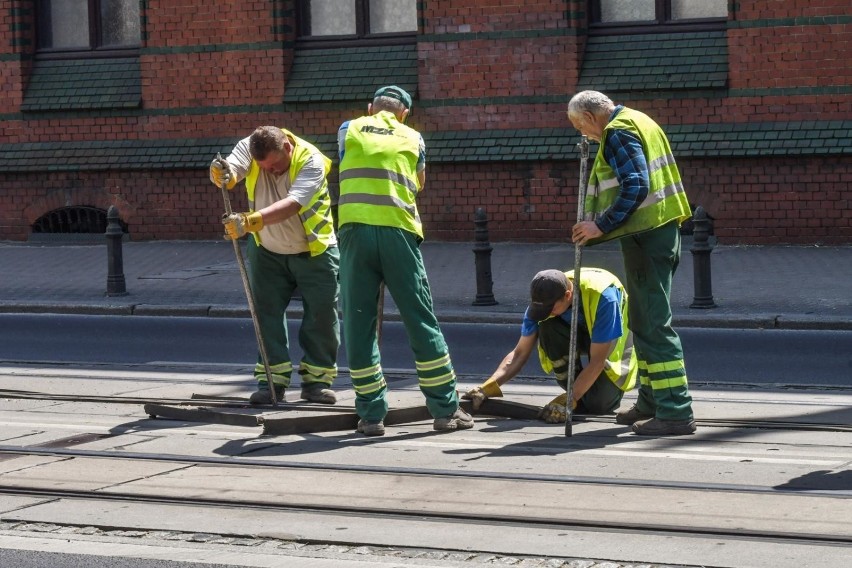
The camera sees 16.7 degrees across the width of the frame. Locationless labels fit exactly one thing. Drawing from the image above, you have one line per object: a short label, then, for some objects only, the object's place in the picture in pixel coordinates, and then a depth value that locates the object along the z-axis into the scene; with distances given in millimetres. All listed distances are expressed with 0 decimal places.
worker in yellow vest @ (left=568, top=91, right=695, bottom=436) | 14288
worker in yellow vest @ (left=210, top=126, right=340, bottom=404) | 15975
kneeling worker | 15207
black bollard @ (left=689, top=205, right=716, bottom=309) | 24737
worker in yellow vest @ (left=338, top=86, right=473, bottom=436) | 14974
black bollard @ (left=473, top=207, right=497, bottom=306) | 26026
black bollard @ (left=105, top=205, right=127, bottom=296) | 28494
